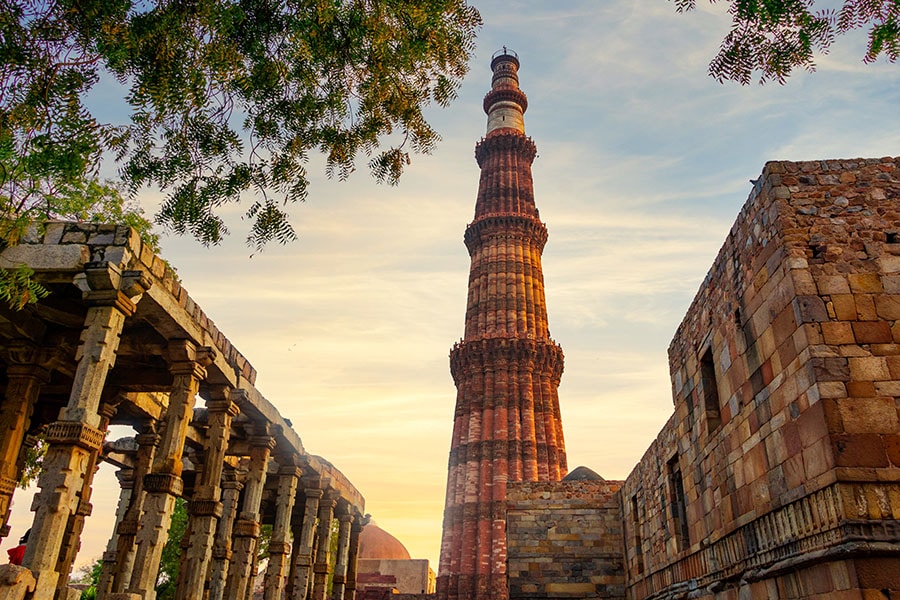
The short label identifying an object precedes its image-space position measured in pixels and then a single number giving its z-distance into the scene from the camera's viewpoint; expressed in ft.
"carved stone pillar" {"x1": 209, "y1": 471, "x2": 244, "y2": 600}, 36.96
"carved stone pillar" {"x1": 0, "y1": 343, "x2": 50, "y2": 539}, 28.68
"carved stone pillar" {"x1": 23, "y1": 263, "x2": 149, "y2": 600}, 19.53
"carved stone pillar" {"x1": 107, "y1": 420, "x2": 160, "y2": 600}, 32.72
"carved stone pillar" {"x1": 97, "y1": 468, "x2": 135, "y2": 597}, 38.00
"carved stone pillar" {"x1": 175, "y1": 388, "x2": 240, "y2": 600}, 29.76
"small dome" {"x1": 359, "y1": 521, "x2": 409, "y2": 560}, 130.21
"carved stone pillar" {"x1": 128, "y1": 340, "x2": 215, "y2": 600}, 24.90
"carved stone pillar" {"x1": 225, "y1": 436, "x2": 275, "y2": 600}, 36.78
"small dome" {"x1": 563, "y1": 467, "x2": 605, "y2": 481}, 70.90
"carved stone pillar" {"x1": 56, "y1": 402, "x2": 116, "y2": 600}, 32.79
